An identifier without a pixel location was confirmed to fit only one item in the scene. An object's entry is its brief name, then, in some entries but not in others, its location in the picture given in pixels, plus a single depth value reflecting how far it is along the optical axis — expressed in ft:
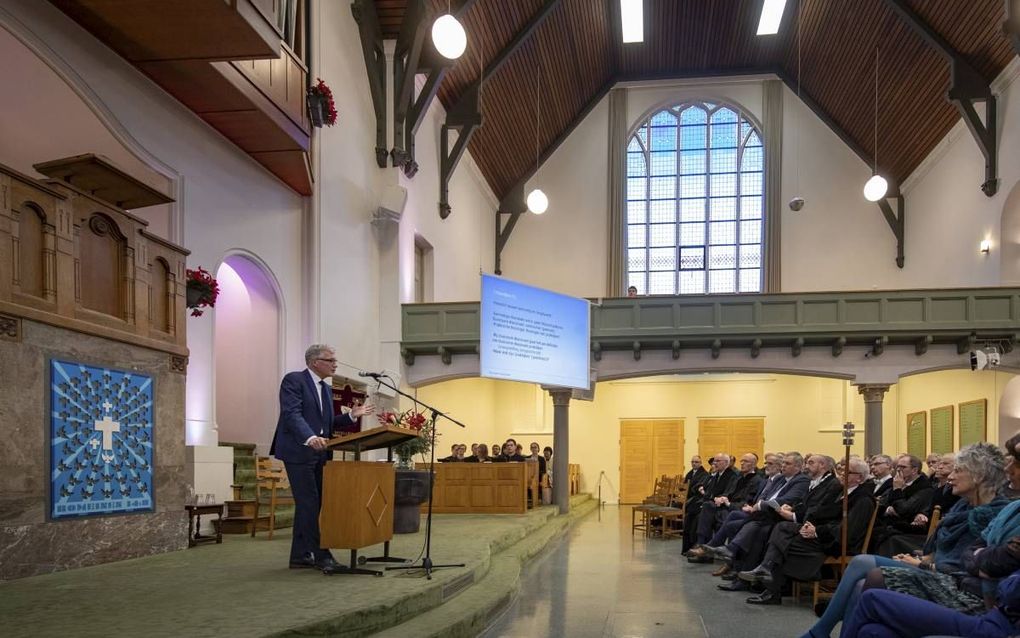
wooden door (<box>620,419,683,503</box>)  63.87
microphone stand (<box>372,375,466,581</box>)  15.88
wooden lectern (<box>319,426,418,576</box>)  14.71
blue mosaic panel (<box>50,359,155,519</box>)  14.79
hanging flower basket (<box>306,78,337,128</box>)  32.01
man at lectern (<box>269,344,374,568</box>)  15.24
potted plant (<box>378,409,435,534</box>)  27.22
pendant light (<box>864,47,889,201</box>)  46.70
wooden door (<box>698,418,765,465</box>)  62.49
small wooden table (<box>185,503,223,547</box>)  21.13
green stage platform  11.12
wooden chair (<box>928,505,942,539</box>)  15.24
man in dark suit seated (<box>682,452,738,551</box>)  28.81
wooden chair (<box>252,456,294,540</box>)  23.89
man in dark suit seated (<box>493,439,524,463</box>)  43.09
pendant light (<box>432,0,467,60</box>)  31.65
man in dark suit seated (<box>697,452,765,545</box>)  26.96
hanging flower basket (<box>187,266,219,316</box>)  22.49
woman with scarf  12.23
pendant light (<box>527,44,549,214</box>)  52.06
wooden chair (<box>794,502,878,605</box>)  17.99
